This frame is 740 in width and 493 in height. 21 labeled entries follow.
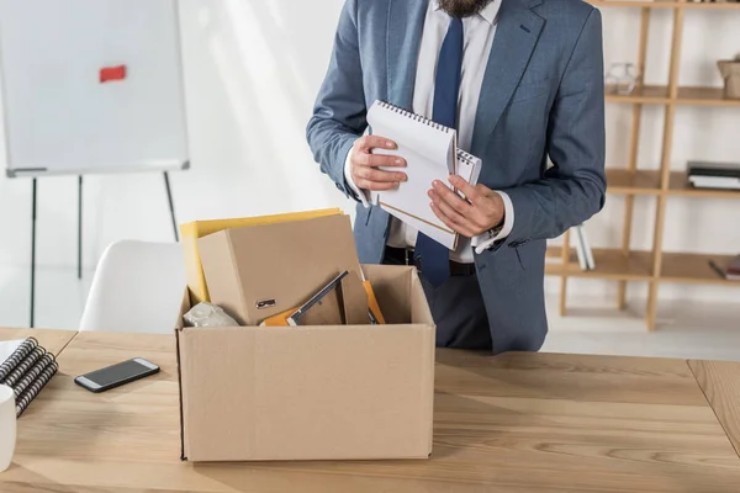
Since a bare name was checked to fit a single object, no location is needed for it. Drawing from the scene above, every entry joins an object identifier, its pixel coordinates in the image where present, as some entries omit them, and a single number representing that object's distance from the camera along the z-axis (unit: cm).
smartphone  151
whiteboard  363
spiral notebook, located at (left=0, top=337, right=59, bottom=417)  143
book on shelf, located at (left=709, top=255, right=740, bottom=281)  389
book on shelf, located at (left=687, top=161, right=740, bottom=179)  384
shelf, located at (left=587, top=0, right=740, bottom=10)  366
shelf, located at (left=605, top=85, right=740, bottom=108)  373
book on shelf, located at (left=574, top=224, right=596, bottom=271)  397
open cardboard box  122
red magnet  371
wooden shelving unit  374
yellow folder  138
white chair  207
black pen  392
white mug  124
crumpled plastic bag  128
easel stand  361
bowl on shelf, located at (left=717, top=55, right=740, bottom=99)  373
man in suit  178
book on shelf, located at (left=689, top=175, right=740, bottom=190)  384
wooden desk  125
